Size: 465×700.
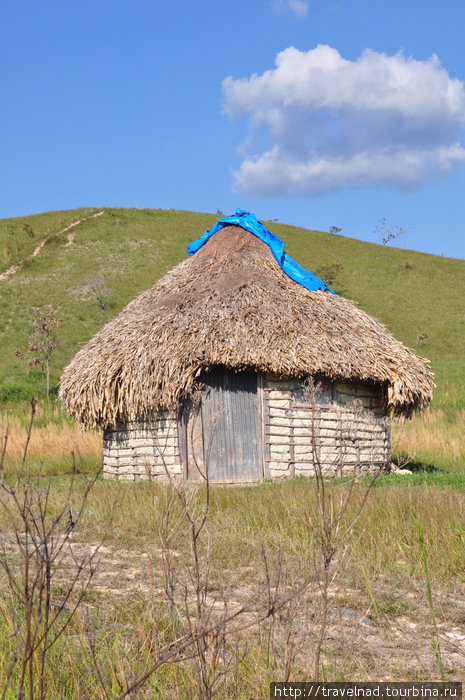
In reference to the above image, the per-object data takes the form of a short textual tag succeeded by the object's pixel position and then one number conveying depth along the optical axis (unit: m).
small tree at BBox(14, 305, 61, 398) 24.07
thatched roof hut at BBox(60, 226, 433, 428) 10.93
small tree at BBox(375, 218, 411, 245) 50.07
